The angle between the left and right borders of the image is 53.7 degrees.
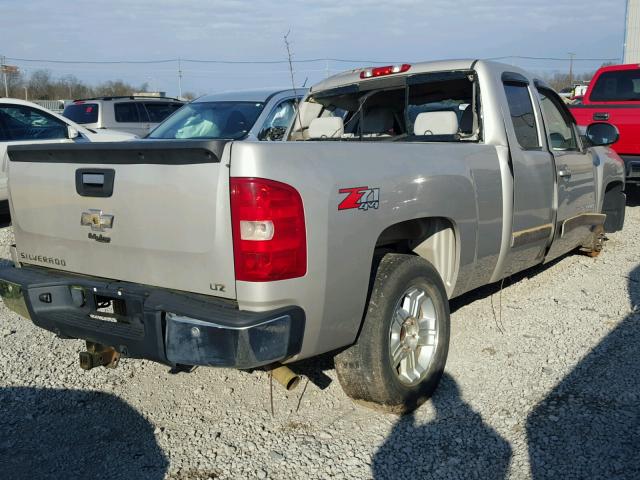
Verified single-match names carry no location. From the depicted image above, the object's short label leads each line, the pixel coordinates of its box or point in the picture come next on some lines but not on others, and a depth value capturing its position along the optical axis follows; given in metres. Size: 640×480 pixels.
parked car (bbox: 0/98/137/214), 8.51
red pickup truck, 8.80
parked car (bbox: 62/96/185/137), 14.37
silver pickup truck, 2.71
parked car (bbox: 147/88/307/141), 8.12
